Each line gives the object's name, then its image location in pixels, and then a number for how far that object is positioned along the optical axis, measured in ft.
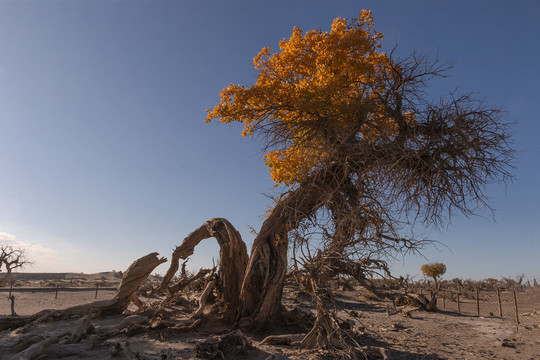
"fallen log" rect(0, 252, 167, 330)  36.41
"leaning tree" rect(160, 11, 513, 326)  25.21
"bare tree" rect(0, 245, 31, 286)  88.22
